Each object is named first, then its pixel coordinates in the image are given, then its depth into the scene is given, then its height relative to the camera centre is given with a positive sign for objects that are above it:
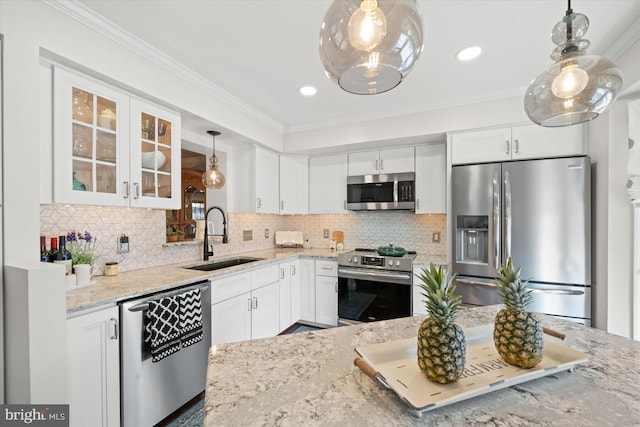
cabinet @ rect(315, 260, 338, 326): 3.30 -0.95
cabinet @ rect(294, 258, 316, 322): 3.43 -0.95
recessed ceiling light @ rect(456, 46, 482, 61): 1.94 +1.13
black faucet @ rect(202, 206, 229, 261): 2.84 -0.29
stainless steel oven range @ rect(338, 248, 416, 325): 2.91 -0.80
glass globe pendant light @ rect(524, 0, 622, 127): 0.98 +0.48
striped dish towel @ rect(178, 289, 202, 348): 1.90 -0.73
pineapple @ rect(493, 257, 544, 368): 0.82 -0.35
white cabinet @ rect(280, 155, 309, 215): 3.65 +0.38
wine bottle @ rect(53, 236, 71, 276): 1.66 -0.26
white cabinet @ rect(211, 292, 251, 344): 2.27 -0.93
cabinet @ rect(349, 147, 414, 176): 3.27 +0.63
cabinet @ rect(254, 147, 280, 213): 3.27 +0.39
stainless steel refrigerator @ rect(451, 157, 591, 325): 2.21 -0.14
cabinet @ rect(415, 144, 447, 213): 3.09 +0.39
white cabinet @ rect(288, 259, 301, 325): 3.38 -0.93
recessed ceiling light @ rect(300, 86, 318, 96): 2.53 +1.13
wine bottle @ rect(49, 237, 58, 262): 1.67 -0.23
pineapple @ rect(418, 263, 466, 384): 0.73 -0.34
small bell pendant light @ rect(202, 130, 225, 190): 2.68 +0.33
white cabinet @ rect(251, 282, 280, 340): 2.75 -1.03
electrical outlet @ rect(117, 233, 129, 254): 2.17 -0.25
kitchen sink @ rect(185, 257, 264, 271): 2.74 -0.54
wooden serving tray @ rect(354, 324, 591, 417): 0.70 -0.46
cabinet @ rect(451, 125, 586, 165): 2.35 +0.62
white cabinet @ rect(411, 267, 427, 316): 2.83 -0.87
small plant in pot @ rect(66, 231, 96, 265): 1.78 -0.23
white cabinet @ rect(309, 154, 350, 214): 3.61 +0.38
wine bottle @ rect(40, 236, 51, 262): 1.65 -0.24
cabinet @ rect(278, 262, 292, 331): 3.20 -0.95
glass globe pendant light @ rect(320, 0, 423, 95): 0.79 +0.51
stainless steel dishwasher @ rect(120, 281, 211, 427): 1.60 -1.03
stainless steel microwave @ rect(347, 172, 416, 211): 3.22 +0.25
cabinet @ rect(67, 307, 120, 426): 1.39 -0.82
